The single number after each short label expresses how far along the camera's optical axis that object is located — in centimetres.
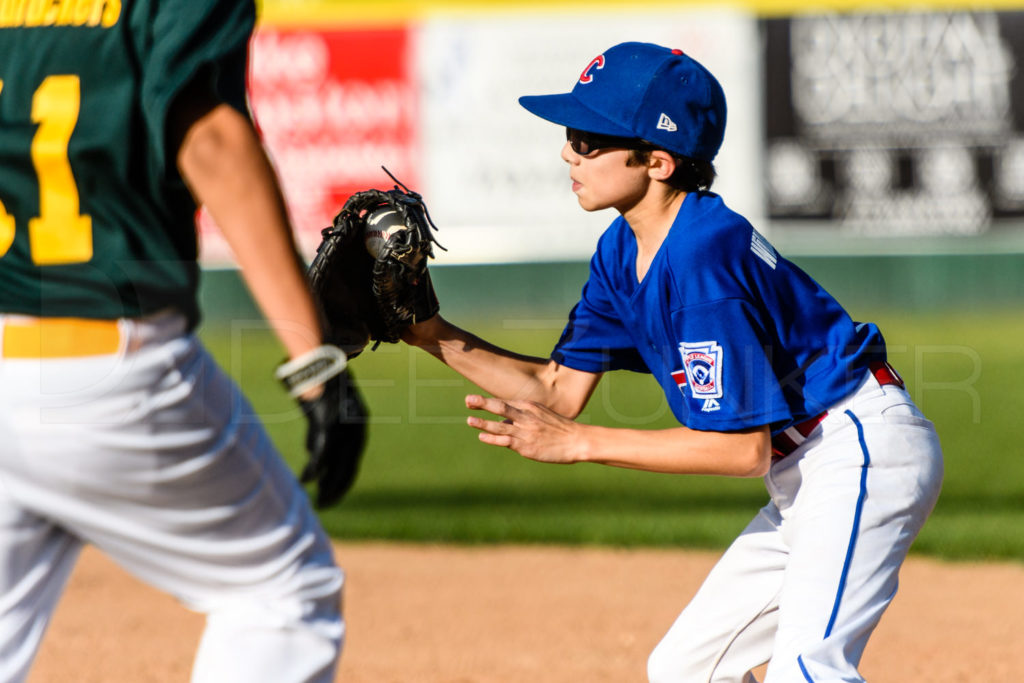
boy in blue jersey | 1295
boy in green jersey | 1249
